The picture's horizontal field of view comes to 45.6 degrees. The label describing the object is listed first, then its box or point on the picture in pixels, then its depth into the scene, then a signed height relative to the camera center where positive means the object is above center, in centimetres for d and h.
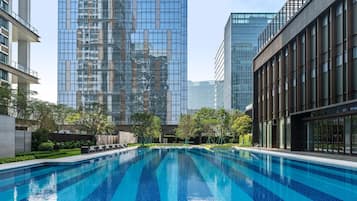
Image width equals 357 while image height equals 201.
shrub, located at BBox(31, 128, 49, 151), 2903 -135
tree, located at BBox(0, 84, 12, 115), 3481 +163
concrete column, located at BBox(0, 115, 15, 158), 2148 -95
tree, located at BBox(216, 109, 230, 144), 6231 -81
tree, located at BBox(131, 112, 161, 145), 6191 -112
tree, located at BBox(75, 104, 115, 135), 5272 -60
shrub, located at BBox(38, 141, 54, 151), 2886 -192
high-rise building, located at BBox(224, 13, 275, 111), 11056 +1779
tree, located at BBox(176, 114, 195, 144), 6500 -148
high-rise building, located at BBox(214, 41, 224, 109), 14130 +1567
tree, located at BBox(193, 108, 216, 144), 6444 -37
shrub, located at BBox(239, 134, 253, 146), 5235 -268
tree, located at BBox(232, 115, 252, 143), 5812 -87
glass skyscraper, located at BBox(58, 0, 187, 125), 8262 +1294
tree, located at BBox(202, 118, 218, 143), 6406 -144
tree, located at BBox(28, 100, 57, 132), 3441 +35
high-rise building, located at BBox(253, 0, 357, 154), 2347 +278
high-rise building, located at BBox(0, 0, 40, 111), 4344 +863
